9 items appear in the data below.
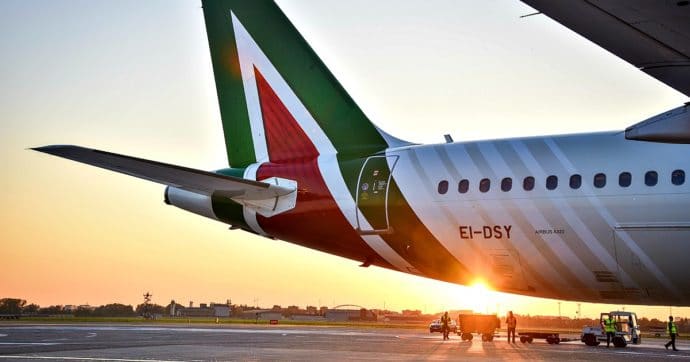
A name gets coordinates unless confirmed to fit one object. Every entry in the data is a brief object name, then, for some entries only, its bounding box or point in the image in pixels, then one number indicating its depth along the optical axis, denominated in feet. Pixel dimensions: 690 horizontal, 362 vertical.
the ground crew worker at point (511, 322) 99.89
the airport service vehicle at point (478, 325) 101.24
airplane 45.65
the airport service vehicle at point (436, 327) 159.43
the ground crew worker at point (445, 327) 104.48
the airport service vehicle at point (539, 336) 96.17
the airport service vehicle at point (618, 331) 94.63
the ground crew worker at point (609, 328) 93.15
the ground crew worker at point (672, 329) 89.75
